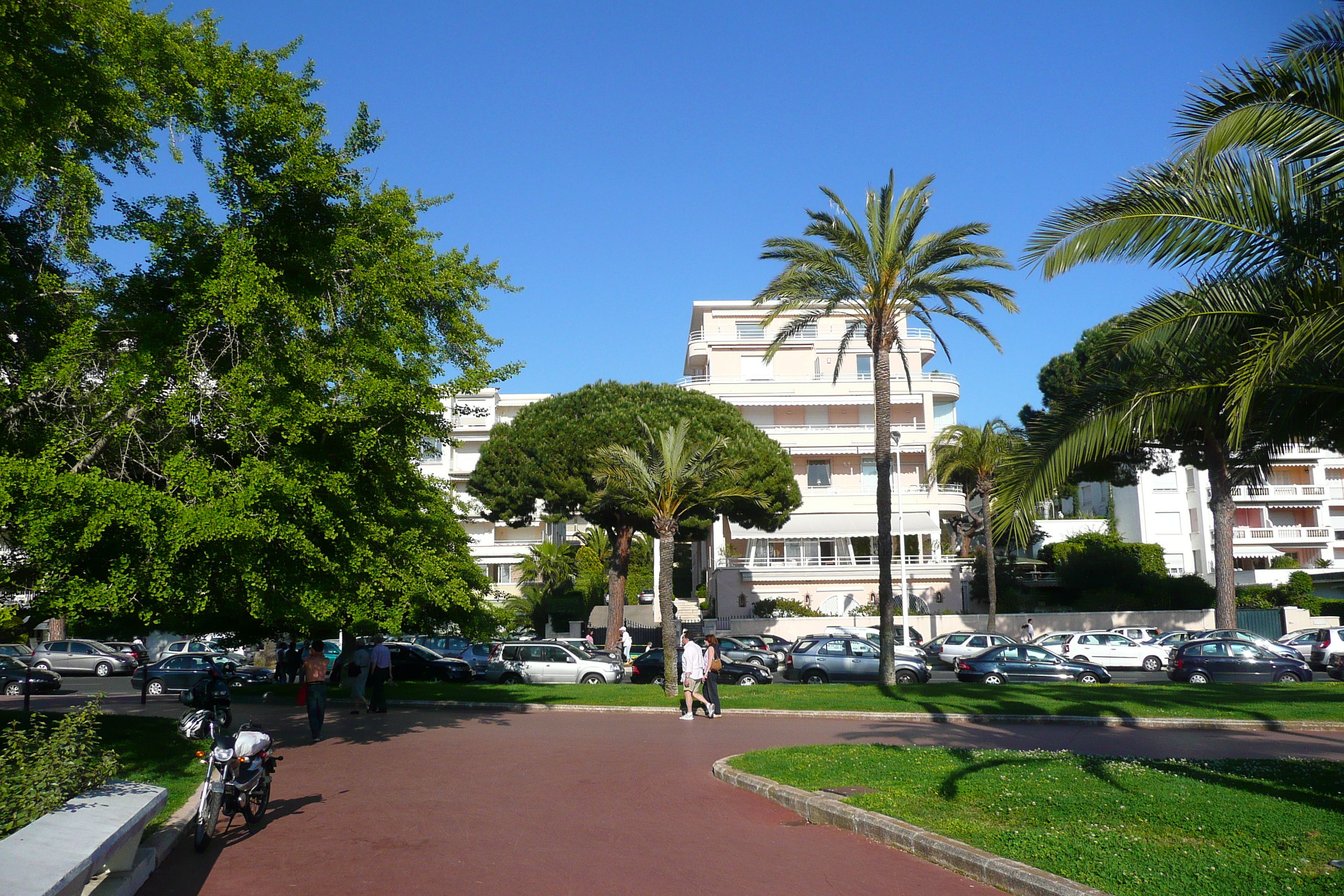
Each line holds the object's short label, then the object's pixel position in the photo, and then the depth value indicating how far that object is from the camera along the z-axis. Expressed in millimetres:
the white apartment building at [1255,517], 60906
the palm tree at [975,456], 43688
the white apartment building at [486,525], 68188
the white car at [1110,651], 32594
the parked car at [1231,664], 25750
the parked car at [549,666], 29234
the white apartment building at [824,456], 49844
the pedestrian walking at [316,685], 16281
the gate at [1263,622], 42000
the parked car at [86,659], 35781
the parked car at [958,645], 33562
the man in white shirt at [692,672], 18734
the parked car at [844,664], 27891
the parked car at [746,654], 29734
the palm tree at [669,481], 23656
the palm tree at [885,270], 23016
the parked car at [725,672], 28219
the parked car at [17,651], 35188
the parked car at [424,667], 30969
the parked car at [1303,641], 31984
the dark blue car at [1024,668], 26375
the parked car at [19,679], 29016
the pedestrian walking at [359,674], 21047
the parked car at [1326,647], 29875
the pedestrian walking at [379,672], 21094
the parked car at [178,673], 27375
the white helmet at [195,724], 12344
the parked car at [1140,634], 34406
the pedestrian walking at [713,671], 18828
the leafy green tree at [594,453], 40062
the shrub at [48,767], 6582
